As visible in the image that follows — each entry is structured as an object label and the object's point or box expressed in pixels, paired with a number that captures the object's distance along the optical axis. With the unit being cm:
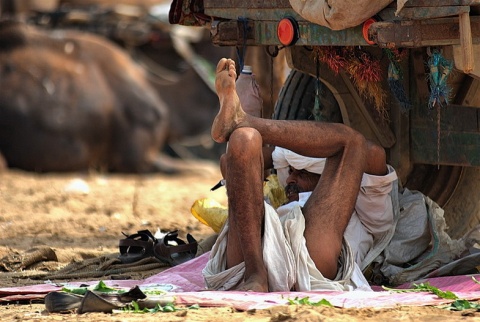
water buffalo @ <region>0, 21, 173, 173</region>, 2691
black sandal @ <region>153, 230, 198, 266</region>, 1245
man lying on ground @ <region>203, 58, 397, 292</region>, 994
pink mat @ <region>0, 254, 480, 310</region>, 948
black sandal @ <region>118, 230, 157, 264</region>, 1262
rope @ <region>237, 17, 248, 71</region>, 1170
